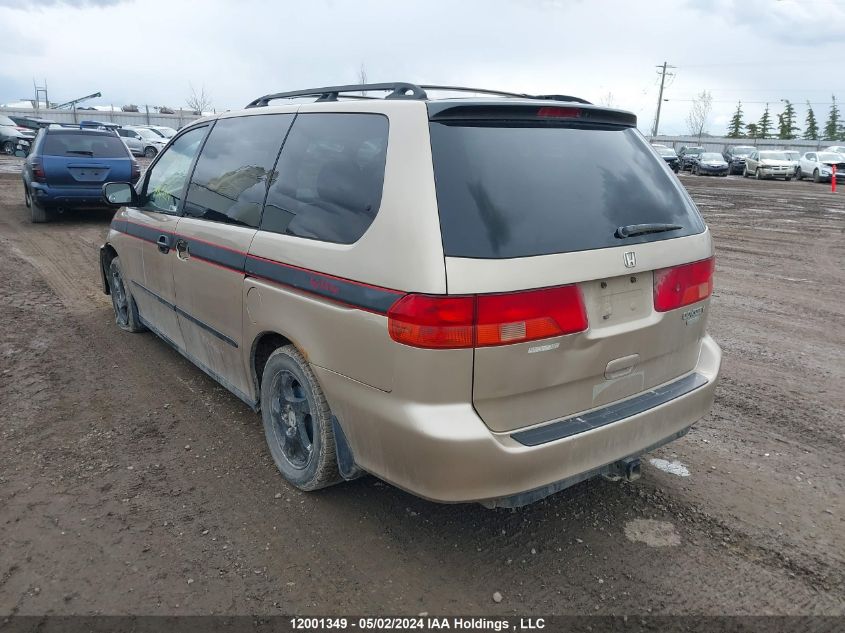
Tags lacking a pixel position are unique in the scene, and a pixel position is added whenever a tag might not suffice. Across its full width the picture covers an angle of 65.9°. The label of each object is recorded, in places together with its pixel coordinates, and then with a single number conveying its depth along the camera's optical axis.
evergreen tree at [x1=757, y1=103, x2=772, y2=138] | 98.00
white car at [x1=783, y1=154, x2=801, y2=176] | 33.31
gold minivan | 2.38
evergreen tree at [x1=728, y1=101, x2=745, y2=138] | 101.88
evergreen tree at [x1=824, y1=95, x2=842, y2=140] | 90.94
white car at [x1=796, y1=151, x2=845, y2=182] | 31.48
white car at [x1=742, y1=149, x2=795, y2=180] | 32.78
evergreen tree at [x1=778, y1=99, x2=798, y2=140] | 93.25
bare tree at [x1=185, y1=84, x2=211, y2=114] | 83.31
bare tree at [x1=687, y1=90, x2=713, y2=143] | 102.31
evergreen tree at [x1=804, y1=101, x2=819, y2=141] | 93.81
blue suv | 11.53
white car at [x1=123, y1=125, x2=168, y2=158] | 31.86
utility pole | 81.67
